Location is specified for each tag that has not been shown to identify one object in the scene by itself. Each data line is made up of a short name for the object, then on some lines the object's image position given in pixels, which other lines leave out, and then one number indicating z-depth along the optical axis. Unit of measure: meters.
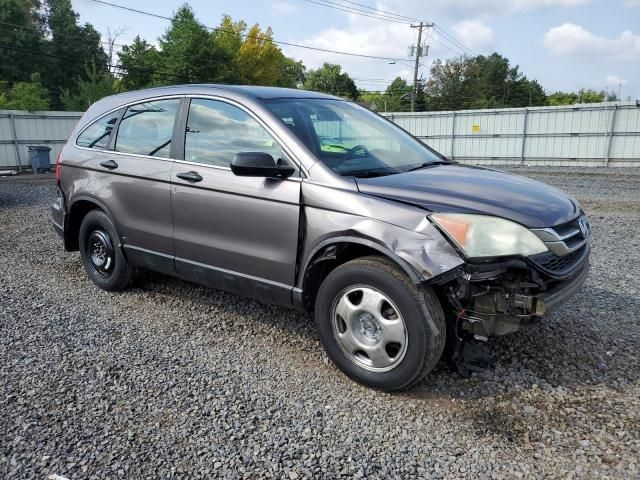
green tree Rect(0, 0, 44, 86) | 44.59
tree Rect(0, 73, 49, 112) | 27.07
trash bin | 16.95
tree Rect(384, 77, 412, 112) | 66.06
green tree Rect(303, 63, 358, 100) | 81.16
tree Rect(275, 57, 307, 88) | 78.50
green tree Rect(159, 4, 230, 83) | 43.78
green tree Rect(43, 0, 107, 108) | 47.09
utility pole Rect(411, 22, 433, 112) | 42.88
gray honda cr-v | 2.73
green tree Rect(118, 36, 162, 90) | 43.22
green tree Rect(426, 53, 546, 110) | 66.38
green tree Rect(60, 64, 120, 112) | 26.86
